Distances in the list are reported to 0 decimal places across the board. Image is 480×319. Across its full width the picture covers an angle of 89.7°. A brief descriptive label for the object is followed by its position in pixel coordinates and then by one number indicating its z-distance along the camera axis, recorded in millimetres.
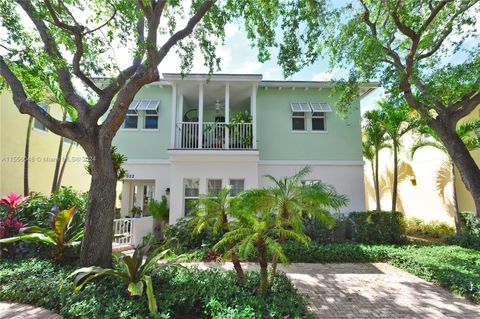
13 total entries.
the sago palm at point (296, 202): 4668
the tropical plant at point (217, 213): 5062
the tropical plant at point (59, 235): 6102
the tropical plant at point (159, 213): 11335
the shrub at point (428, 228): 12173
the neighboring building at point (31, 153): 10609
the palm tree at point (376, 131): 12047
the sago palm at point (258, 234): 4109
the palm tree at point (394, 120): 11422
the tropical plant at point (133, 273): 4316
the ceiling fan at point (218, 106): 12827
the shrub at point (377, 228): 10125
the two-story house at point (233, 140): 10984
